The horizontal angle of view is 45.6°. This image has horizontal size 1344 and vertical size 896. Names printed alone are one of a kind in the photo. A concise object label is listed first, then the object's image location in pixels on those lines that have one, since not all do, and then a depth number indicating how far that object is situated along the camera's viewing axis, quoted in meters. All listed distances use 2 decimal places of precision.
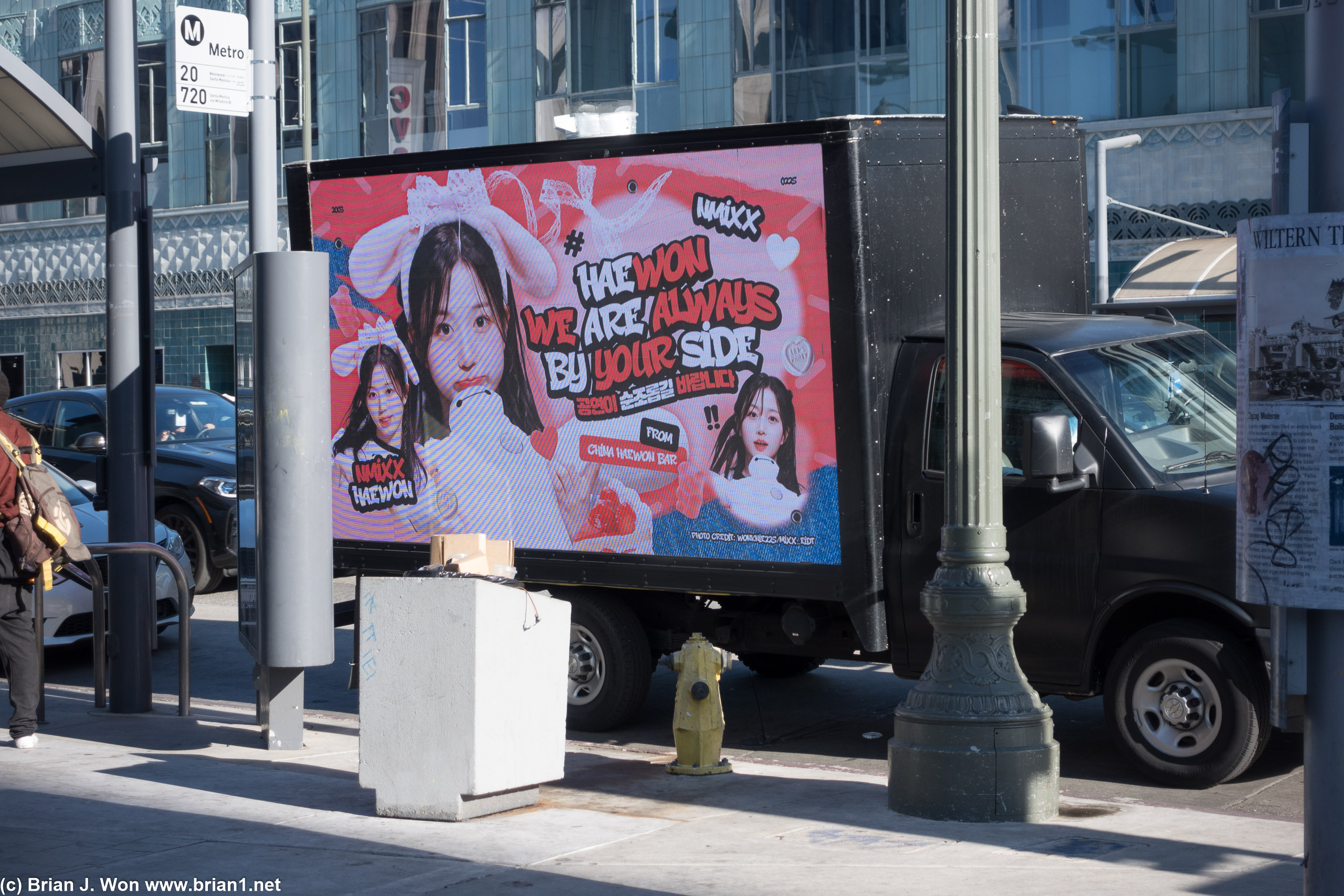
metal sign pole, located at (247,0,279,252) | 8.75
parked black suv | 14.75
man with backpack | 8.34
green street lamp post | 6.81
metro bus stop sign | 8.59
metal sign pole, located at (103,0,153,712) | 9.39
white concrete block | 6.70
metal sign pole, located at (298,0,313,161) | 32.06
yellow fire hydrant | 7.80
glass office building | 23.12
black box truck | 7.66
